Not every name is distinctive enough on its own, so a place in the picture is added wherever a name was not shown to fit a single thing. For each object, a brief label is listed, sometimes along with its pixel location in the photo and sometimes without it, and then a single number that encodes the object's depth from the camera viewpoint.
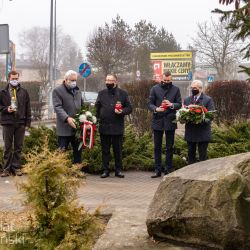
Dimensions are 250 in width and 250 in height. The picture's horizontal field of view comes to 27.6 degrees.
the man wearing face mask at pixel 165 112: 8.85
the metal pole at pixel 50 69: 30.98
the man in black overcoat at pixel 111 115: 8.90
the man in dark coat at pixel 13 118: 9.07
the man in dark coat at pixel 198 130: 8.41
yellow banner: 46.44
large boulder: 4.16
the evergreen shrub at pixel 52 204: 3.48
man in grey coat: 8.61
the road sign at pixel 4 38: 11.87
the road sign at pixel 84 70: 22.67
